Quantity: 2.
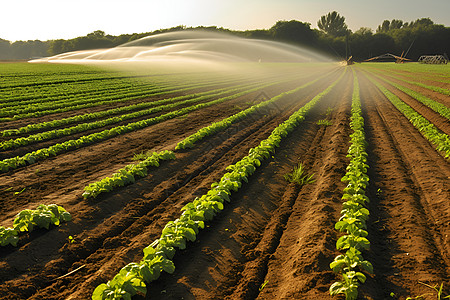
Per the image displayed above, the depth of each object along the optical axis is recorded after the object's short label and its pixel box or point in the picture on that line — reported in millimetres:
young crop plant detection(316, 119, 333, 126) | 13906
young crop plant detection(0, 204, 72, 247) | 5050
